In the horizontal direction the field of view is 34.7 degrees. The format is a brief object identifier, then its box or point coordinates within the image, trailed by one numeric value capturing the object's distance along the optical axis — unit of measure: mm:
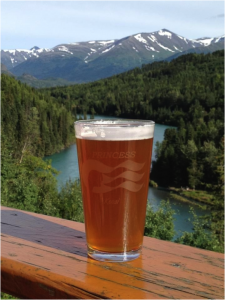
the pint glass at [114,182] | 706
